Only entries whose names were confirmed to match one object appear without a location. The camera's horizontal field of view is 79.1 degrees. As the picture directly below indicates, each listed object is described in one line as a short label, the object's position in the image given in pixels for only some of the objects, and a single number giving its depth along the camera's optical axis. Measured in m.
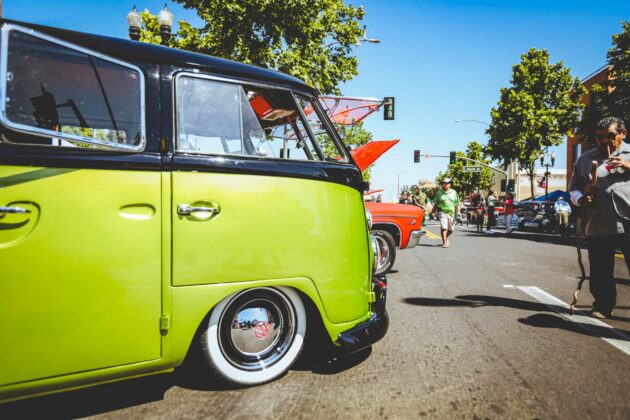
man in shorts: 10.27
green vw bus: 1.68
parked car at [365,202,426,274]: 6.10
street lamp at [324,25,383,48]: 14.96
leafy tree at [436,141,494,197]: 55.84
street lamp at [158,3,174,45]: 8.21
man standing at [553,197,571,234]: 17.02
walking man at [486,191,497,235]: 17.08
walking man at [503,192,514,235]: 16.23
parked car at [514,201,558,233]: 19.38
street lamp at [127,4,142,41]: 7.66
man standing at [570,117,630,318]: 3.37
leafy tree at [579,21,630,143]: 16.98
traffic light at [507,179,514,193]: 24.94
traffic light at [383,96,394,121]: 16.69
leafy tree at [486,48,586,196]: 29.09
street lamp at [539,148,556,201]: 29.23
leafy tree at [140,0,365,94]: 12.35
